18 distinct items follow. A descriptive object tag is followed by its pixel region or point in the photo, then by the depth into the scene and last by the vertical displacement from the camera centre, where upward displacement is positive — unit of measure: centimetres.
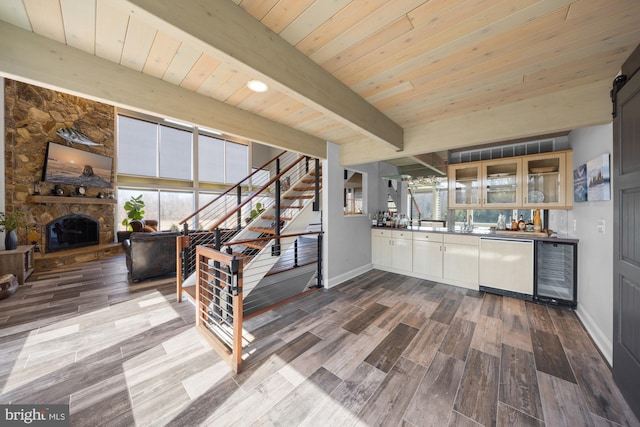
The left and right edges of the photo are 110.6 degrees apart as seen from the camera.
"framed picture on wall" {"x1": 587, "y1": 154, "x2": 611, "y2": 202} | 199 +31
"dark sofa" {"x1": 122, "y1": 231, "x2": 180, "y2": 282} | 370 -71
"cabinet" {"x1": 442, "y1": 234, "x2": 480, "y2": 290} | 342 -76
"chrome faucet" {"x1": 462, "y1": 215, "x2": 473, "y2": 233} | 399 -24
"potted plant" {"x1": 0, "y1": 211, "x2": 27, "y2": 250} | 368 -27
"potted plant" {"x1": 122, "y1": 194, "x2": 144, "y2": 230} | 628 +13
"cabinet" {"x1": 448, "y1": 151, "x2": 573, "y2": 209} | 301 +45
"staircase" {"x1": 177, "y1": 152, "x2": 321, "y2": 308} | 321 -35
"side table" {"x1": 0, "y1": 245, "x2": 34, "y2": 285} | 343 -77
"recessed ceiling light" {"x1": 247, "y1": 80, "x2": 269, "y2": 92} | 189 +111
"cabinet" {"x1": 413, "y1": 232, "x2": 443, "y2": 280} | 375 -73
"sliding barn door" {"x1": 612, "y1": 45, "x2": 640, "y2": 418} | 139 -17
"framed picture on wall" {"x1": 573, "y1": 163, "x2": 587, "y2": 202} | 242 +32
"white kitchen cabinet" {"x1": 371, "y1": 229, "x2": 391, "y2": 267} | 434 -70
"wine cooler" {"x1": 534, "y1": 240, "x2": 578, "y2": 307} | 281 -82
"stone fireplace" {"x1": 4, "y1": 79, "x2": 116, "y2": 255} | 443 +140
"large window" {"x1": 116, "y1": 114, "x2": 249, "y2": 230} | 669 +158
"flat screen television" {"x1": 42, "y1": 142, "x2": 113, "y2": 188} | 493 +113
